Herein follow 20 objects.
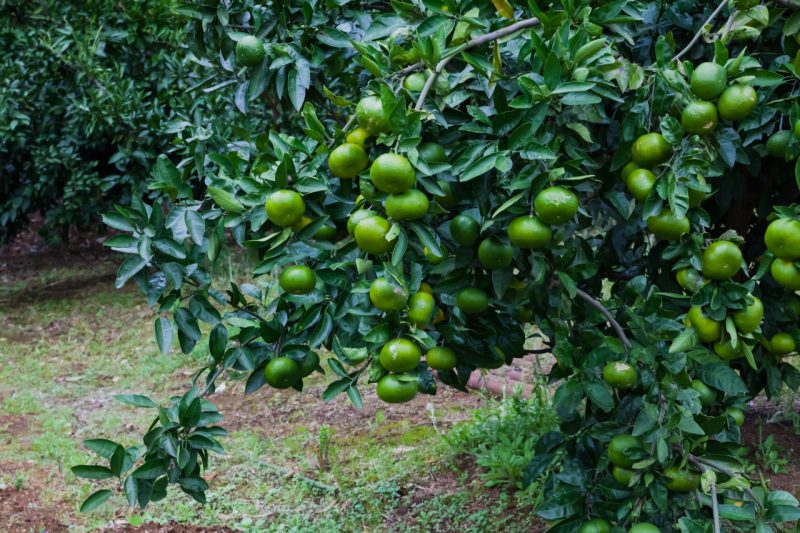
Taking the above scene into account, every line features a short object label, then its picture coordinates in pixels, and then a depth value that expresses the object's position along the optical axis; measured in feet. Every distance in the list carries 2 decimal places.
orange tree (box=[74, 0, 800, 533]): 4.96
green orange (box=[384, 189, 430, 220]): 4.63
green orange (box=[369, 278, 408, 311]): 4.75
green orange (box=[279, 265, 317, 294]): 5.45
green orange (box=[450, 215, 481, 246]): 5.17
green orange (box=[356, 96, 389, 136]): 4.84
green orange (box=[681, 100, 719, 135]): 5.06
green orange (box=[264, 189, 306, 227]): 5.28
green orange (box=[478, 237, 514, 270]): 5.14
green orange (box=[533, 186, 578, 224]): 4.74
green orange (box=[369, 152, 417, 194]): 4.52
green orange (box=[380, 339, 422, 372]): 4.80
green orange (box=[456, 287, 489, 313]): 5.39
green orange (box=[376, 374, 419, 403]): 4.90
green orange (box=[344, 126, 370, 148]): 5.16
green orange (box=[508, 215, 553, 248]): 4.81
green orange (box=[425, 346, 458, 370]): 5.60
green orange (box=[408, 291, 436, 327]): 4.95
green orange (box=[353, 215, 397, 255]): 4.68
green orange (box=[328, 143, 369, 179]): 5.09
